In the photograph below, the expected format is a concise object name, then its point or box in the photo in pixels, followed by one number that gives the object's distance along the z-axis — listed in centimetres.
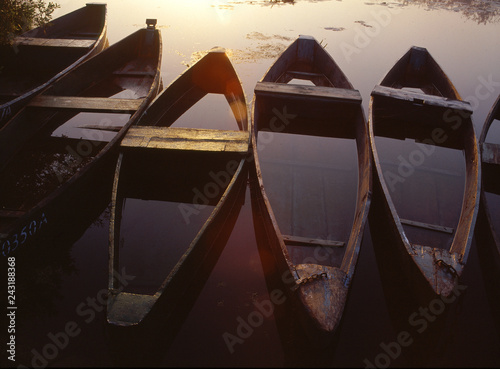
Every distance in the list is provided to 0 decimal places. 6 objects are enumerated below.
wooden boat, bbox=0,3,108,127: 754
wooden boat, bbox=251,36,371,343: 316
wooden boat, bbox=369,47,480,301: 344
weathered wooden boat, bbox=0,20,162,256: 400
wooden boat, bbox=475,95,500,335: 393
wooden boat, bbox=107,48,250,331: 357
